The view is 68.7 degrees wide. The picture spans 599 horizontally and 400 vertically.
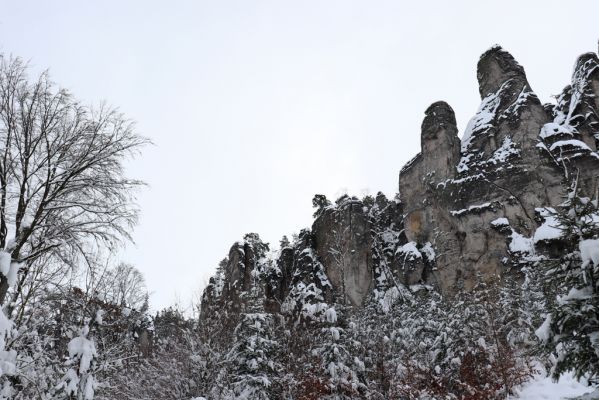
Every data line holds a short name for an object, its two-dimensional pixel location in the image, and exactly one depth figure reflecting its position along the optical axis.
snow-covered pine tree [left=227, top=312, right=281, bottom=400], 17.12
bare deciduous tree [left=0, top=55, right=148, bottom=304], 7.61
